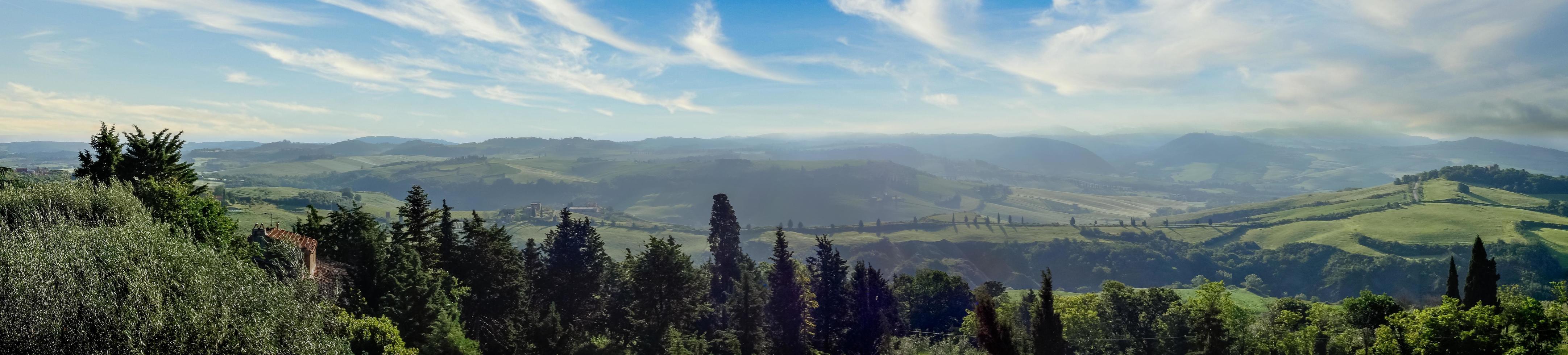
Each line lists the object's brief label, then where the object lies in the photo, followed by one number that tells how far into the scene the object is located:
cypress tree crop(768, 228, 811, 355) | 72.81
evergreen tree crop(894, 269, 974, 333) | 112.06
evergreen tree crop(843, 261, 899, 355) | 77.19
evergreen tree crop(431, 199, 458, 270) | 62.56
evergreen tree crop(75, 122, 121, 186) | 47.84
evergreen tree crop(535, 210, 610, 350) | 71.12
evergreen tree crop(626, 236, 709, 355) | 63.62
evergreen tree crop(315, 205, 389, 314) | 45.75
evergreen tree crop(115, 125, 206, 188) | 49.88
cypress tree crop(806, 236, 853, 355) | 77.38
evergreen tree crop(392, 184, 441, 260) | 59.09
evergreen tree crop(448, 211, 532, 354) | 60.50
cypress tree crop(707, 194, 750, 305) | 96.19
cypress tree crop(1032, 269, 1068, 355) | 58.28
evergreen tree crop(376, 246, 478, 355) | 44.41
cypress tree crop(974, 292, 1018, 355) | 53.22
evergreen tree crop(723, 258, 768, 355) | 70.00
